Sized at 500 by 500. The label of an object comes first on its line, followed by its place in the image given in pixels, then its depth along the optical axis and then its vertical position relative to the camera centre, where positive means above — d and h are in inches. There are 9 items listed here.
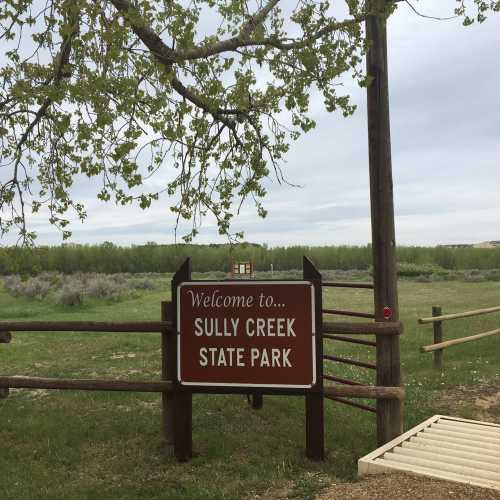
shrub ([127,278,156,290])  1227.1 -39.4
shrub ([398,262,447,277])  1701.5 -22.3
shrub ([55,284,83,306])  850.8 -45.8
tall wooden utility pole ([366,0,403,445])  224.5 +15.6
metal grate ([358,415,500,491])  175.6 -68.2
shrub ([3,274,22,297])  1028.2 -31.2
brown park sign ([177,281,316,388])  201.5 -25.6
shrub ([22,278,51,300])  992.9 -39.4
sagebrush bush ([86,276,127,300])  967.6 -40.3
